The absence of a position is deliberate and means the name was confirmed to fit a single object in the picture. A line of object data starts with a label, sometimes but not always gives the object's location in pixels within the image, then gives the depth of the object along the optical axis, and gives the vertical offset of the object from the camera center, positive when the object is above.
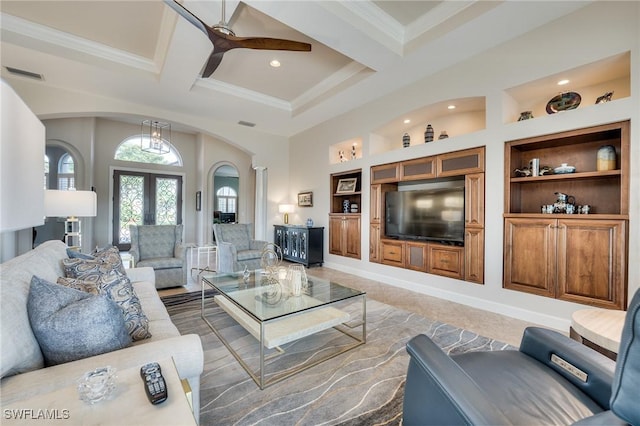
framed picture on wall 6.19 +0.30
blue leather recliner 0.66 -0.72
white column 6.56 +0.16
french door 7.33 +0.29
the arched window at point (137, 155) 7.38 +1.63
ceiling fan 2.42 +1.70
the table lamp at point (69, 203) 2.78 +0.08
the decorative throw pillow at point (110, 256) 1.96 -0.36
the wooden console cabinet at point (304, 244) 5.65 -0.72
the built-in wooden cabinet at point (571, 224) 2.46 -0.11
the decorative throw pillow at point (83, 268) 1.66 -0.37
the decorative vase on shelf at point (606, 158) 2.58 +0.54
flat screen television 3.70 -0.03
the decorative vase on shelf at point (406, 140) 4.35 +1.18
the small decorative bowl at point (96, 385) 0.83 -0.56
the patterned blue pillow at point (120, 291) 1.46 -0.46
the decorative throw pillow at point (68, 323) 1.08 -0.47
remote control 0.85 -0.59
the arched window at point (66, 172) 6.31 +0.90
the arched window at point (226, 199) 9.47 +0.43
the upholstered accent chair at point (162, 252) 3.79 -0.62
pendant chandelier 7.39 +2.29
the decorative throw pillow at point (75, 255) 2.05 -0.35
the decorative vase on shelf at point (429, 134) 4.01 +1.18
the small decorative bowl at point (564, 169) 2.81 +0.47
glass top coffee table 1.96 -0.92
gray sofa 0.93 -0.60
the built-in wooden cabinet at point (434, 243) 3.42 -0.14
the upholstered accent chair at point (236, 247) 4.42 -0.65
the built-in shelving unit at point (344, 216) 5.18 -0.09
